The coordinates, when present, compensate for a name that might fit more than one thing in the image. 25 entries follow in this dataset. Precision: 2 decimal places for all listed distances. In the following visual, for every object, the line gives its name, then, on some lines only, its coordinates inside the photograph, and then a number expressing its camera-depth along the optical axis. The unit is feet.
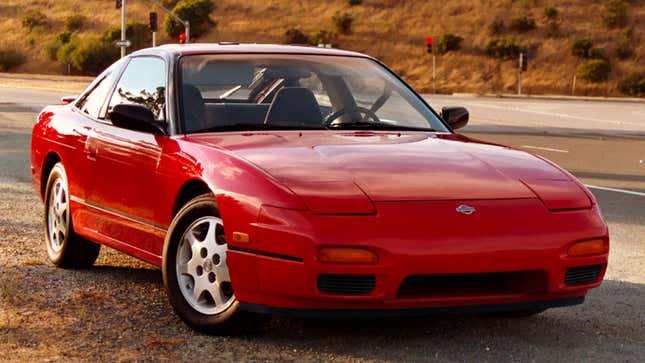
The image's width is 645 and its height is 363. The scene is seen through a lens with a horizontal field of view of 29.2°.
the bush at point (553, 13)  308.60
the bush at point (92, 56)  302.86
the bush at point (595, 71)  270.05
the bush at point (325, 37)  319.47
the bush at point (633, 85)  260.01
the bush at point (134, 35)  326.44
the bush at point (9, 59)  311.06
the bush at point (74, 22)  362.74
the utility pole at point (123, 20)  211.33
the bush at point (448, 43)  299.38
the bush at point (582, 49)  285.84
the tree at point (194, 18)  343.46
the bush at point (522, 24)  306.35
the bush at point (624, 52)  283.79
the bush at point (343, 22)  328.08
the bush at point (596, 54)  282.77
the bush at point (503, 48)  290.44
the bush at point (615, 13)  299.38
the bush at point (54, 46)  328.08
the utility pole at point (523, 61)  238.27
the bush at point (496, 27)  306.35
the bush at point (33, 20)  368.07
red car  16.71
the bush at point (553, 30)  300.40
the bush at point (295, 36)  325.62
